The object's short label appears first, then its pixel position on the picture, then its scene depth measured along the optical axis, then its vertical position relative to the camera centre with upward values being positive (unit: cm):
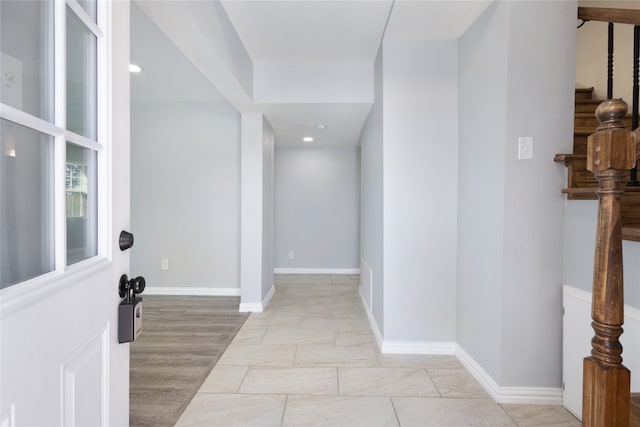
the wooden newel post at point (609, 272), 73 -15
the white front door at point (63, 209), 63 -1
